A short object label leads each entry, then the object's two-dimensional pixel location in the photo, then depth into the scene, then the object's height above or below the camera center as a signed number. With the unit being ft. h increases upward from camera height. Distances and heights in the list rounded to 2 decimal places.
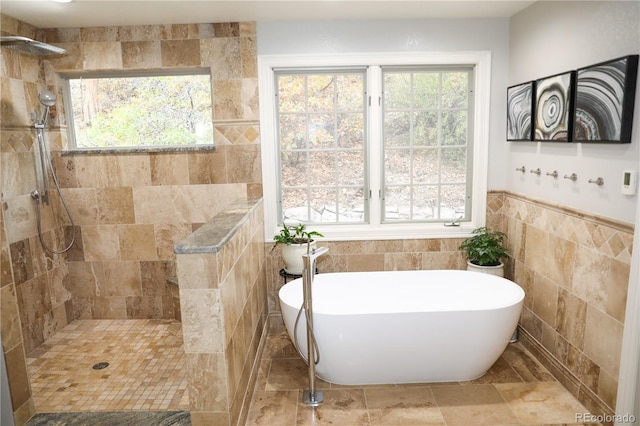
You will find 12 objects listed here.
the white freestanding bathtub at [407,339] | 8.20 -3.71
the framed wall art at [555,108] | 8.29 +0.71
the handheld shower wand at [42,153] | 10.73 +0.07
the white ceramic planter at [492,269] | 10.79 -3.11
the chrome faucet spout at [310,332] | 7.98 -3.45
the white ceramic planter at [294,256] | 10.91 -2.67
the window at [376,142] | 11.28 +0.14
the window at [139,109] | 11.68 +1.21
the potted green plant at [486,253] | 10.83 -2.73
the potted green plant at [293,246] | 10.93 -2.45
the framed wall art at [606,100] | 6.75 +0.68
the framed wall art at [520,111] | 9.78 +0.77
